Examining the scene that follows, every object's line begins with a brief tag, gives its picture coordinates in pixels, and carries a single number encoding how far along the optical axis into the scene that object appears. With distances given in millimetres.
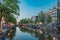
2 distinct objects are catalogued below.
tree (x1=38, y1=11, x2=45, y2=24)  26053
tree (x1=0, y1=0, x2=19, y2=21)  9805
